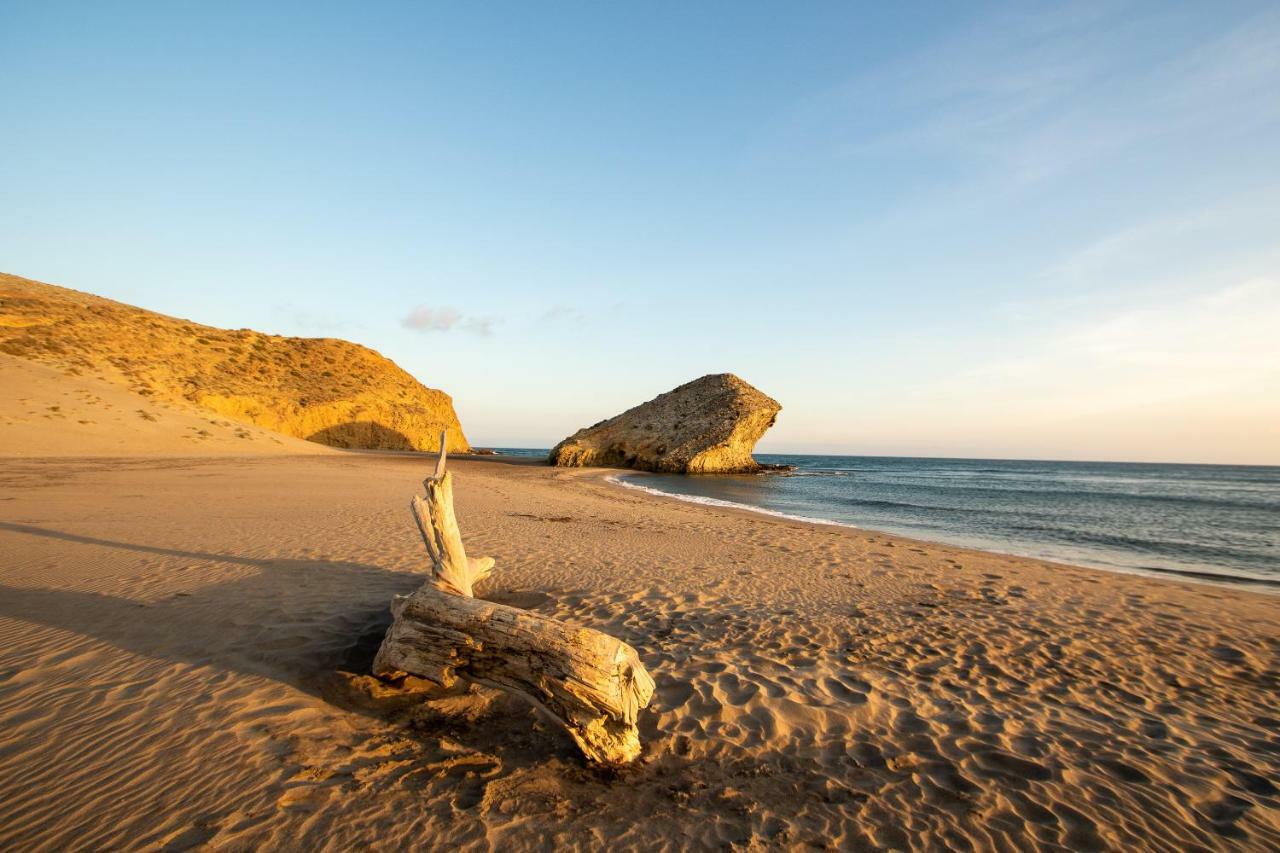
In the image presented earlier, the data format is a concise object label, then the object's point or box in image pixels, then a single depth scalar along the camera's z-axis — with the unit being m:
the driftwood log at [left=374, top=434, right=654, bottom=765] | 3.89
